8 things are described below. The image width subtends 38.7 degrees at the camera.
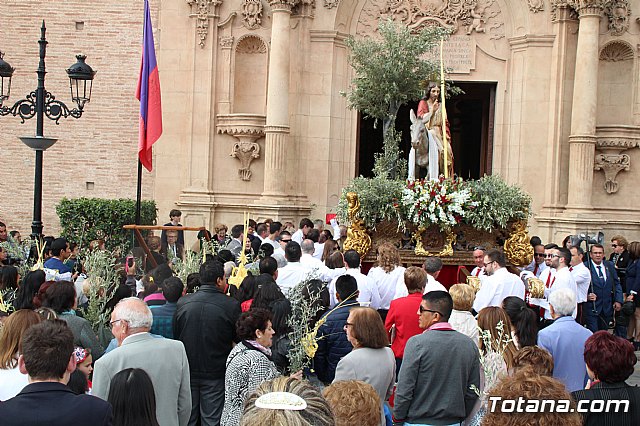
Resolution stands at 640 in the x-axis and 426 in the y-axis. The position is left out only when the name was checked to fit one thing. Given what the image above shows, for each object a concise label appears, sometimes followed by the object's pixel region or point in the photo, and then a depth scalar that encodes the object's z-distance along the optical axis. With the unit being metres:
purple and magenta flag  15.38
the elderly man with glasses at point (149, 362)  5.57
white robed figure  15.21
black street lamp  11.82
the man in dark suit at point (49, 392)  3.97
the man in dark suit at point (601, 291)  12.83
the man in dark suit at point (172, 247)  13.06
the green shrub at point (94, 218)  18.14
